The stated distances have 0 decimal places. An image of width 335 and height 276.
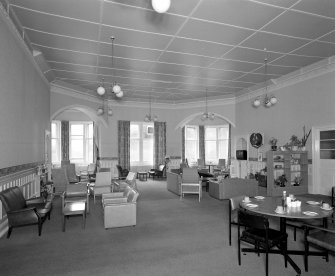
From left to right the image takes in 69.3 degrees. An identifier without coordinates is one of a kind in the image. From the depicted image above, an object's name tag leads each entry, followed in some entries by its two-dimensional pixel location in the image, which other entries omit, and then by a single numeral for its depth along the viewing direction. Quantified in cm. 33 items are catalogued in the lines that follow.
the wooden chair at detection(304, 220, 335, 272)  323
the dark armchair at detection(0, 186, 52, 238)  455
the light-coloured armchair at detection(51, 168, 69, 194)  843
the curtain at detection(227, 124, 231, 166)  1385
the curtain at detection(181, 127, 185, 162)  1386
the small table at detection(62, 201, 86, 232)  514
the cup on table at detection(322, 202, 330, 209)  384
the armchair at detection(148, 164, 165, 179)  1265
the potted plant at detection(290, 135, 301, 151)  824
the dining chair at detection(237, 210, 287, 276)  330
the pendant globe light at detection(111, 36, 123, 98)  582
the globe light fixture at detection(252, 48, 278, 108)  708
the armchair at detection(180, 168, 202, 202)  824
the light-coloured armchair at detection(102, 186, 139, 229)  516
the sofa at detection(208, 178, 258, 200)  786
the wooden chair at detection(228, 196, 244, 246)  429
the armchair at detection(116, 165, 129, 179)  1105
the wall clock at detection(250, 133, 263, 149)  1033
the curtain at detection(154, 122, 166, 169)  1348
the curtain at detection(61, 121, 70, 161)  1295
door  743
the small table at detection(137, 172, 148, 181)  1261
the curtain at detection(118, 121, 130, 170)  1275
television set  1116
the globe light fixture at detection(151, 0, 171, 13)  288
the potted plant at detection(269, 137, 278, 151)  885
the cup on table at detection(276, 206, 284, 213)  365
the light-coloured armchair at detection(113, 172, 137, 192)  747
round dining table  351
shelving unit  823
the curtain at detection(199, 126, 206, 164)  1468
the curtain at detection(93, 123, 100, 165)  1256
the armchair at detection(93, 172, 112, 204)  778
